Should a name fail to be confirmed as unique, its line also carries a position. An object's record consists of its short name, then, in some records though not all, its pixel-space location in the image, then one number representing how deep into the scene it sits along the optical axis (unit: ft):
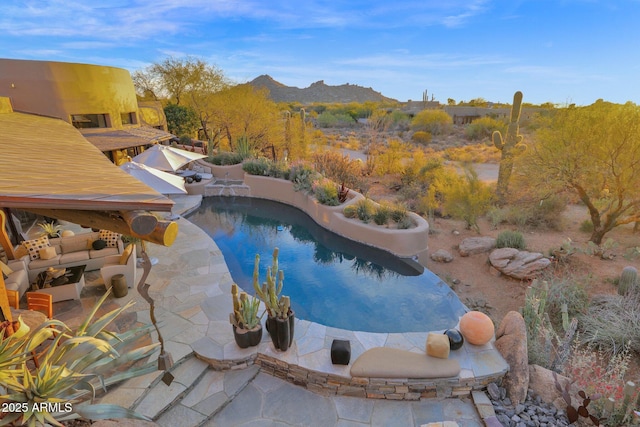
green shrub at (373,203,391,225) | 31.65
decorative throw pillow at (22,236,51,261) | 21.76
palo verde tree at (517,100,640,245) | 27.71
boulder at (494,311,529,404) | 14.52
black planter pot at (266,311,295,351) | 15.28
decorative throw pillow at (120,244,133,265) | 20.86
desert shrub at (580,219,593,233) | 34.93
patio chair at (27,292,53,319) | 16.12
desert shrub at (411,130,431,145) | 102.06
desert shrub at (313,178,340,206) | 36.50
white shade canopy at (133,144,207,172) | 32.03
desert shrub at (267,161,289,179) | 46.12
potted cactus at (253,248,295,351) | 15.12
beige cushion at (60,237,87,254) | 23.25
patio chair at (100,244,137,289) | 20.57
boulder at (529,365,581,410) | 14.17
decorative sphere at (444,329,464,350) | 15.83
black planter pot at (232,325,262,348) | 15.69
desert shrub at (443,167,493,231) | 35.73
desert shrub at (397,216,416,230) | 30.55
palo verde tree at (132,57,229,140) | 83.56
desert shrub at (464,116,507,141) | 102.73
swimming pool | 21.08
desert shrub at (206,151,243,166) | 53.57
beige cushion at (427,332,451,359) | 15.25
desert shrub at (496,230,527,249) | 29.71
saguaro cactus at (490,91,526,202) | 42.60
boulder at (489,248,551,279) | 25.84
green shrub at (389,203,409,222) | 31.45
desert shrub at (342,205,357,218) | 33.94
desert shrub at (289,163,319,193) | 41.73
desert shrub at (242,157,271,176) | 48.08
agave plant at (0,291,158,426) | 8.75
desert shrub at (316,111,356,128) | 145.52
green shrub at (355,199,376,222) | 32.65
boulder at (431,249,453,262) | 29.66
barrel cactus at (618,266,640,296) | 21.59
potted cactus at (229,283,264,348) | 15.70
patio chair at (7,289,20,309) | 16.06
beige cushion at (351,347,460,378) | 14.48
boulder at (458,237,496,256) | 30.37
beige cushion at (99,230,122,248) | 23.95
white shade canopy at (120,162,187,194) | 25.31
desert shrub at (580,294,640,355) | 18.25
